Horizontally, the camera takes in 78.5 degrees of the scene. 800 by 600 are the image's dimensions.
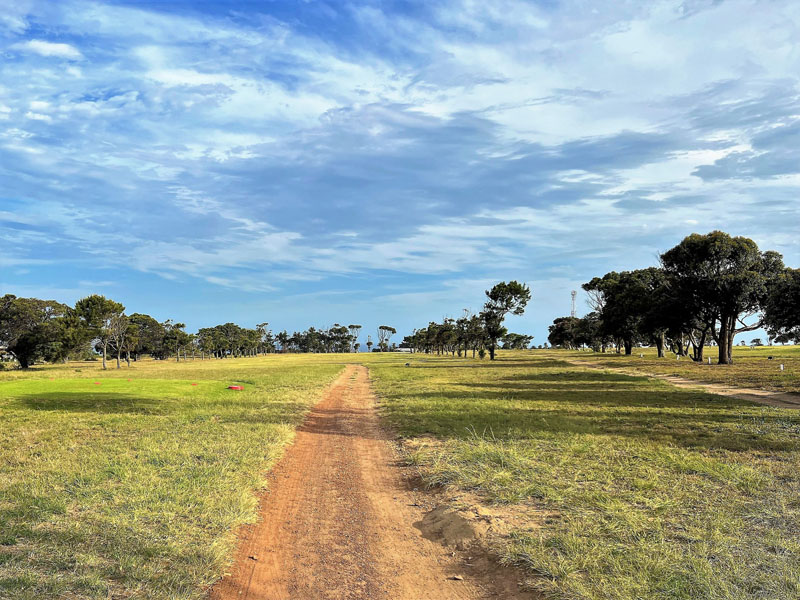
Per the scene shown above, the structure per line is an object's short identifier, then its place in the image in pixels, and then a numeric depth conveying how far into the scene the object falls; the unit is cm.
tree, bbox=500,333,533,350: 19612
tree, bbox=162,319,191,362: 12094
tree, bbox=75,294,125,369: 6718
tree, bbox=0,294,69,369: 5941
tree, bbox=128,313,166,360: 11394
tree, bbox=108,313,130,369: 7188
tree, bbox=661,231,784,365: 4434
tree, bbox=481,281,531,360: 7600
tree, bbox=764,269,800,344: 3109
